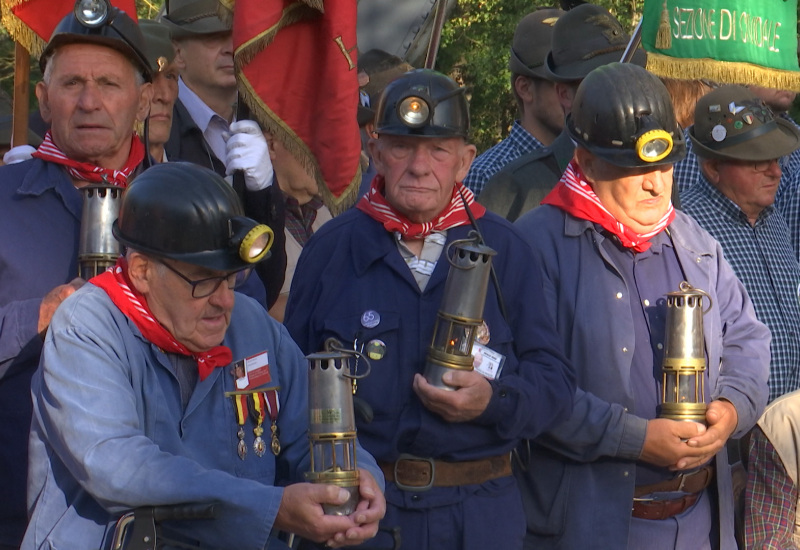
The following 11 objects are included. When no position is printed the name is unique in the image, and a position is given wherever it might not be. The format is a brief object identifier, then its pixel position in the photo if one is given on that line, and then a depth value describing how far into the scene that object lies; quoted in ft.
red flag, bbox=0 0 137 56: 36.01
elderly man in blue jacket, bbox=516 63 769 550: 32.07
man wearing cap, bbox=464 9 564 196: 45.85
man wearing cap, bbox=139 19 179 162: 37.63
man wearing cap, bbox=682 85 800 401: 40.27
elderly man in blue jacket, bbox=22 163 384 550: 23.27
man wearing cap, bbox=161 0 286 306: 34.04
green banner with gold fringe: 40.88
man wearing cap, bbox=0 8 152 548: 28.89
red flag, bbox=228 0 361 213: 34.73
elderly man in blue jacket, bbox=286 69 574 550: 29.25
